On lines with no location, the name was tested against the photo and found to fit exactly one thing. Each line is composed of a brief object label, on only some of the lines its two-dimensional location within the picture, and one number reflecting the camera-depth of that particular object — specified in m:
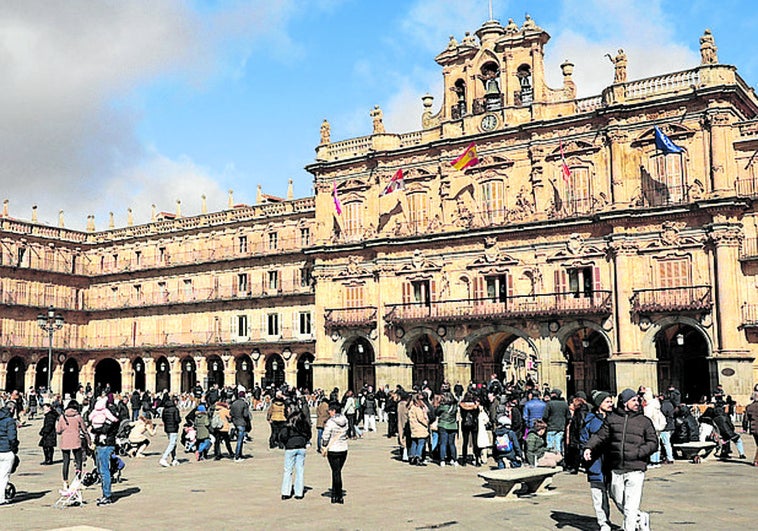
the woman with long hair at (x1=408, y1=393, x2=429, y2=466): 20.31
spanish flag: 43.12
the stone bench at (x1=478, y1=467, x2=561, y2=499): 14.59
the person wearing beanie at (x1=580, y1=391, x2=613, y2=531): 11.27
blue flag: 37.91
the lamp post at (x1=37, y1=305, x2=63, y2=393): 40.47
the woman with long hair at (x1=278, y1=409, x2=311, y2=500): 15.14
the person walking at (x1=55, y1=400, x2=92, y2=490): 15.63
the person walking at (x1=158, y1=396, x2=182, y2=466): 21.23
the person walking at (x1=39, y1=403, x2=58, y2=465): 21.28
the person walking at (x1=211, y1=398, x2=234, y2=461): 22.05
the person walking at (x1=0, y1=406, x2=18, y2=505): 14.77
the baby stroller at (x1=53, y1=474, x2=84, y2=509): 14.77
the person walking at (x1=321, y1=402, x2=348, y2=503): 14.73
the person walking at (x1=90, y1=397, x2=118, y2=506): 15.20
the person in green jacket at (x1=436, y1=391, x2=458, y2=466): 20.12
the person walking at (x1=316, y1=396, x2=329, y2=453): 23.62
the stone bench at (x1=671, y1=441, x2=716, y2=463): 20.02
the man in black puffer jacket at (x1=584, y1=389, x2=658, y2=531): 10.41
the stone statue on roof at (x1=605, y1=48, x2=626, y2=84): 40.72
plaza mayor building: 37.91
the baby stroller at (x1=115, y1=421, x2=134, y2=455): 22.34
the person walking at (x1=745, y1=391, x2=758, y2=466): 19.04
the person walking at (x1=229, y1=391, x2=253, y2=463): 22.14
